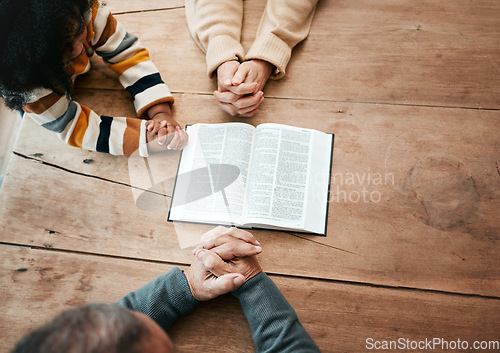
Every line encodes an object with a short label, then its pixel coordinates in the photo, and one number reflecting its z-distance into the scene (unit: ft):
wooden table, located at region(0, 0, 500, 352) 2.32
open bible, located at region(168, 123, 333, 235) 2.50
